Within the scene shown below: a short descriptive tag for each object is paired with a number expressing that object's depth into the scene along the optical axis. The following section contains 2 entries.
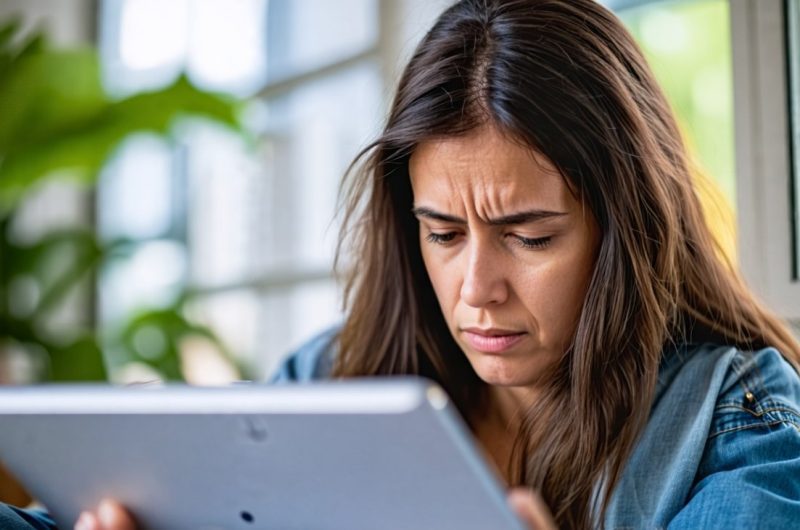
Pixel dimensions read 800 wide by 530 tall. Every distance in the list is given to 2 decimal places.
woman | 1.07
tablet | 0.63
